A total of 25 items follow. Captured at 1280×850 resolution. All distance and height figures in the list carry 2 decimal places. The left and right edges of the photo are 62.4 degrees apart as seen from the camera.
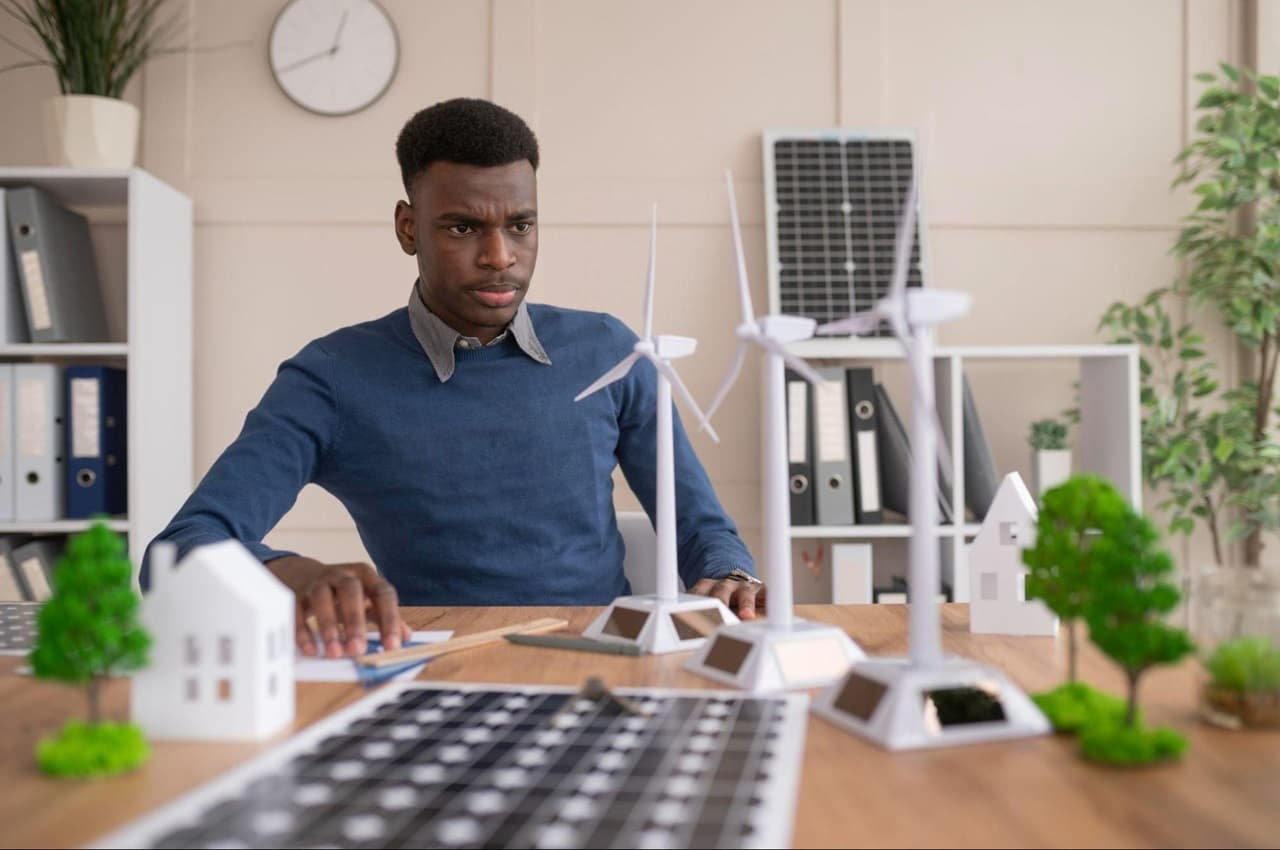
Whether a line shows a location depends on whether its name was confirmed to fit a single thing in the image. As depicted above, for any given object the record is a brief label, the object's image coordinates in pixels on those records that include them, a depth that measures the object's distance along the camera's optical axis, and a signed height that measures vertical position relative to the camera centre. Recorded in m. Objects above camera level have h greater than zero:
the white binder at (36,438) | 2.62 +0.00
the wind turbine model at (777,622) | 0.94 -0.17
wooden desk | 0.62 -0.23
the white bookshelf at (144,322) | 2.62 +0.31
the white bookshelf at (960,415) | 2.70 +0.07
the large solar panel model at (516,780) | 0.61 -0.23
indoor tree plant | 2.77 +0.27
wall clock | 3.01 +1.10
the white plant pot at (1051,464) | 2.75 -0.08
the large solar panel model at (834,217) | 2.88 +0.61
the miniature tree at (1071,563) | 0.81 -0.10
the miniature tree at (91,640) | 0.74 -0.14
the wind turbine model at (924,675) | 0.79 -0.19
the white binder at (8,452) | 2.61 -0.03
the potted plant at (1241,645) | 0.80 -0.16
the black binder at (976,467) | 2.77 -0.08
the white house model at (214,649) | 0.77 -0.16
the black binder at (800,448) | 2.71 -0.03
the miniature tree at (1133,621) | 0.74 -0.13
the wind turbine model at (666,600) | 1.12 -0.18
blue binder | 2.63 +0.00
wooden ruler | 1.06 -0.22
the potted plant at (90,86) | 2.67 +0.92
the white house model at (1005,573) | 1.19 -0.16
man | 1.76 +0.02
